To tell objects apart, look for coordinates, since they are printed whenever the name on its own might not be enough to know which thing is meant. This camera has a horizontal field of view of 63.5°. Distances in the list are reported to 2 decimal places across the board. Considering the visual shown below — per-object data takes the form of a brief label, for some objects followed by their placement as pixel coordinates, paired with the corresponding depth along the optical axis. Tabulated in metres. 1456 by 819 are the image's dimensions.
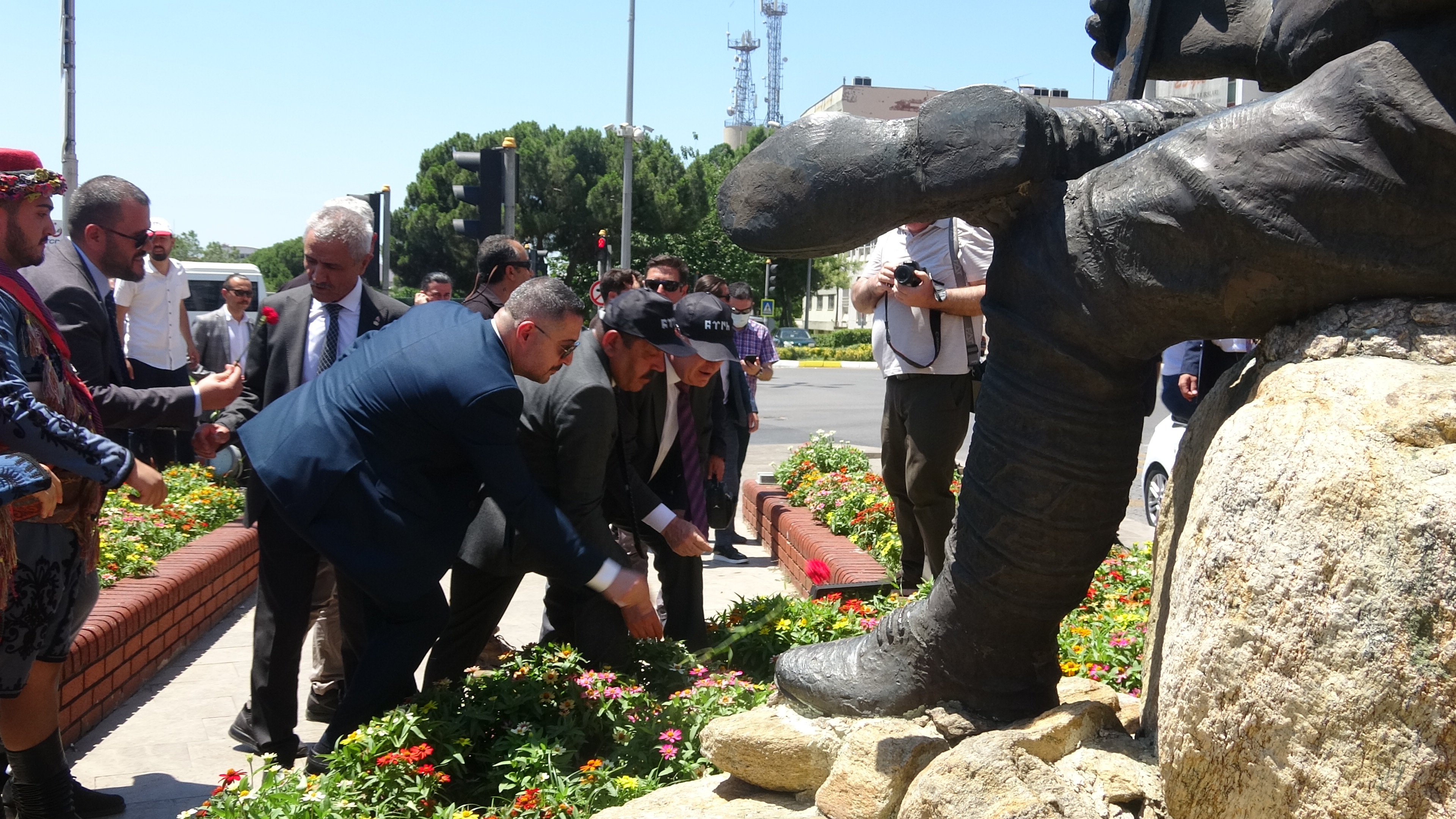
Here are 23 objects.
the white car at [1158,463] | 7.38
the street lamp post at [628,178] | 21.73
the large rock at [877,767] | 2.39
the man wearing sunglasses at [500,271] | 5.73
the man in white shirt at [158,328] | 8.21
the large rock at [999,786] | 2.07
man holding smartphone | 7.62
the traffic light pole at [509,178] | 7.58
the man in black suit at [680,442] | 4.44
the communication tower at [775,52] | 89.56
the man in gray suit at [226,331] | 10.59
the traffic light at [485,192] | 7.70
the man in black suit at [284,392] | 3.92
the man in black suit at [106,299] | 3.85
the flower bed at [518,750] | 2.89
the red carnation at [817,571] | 5.43
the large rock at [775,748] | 2.61
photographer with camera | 4.88
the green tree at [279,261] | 67.06
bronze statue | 1.97
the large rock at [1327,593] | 1.69
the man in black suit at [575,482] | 3.83
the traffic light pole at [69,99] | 11.60
